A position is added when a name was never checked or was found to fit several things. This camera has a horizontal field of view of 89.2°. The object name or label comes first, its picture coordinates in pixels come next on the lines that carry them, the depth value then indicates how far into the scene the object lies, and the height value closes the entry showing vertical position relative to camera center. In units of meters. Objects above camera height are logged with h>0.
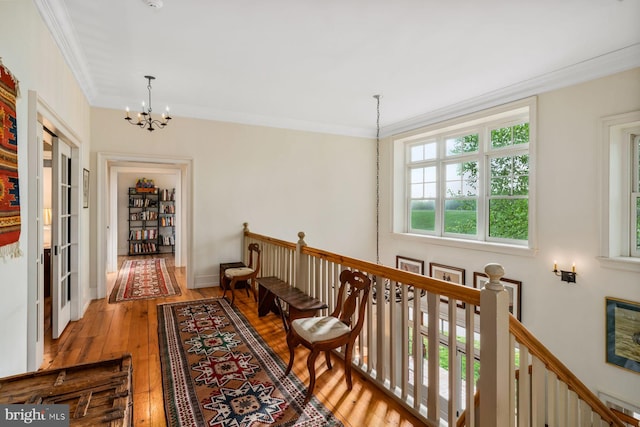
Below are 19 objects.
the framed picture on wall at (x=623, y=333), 3.14 -1.19
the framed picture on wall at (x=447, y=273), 4.91 -0.96
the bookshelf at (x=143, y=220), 9.02 -0.27
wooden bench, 2.87 -0.83
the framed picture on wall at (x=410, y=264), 5.61 -0.94
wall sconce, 3.61 -0.70
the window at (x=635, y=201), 3.38 +0.13
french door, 3.20 -0.29
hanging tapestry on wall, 1.62 +0.21
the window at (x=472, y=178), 4.43 +0.55
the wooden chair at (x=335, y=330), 2.20 -0.86
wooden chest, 1.07 -0.67
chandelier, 4.63 +1.28
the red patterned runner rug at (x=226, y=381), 2.02 -1.27
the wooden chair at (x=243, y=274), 4.20 -0.82
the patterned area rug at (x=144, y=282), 4.73 -1.23
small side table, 4.96 -0.89
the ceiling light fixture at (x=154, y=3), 2.43 +1.57
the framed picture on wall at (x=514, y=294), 4.13 -1.04
